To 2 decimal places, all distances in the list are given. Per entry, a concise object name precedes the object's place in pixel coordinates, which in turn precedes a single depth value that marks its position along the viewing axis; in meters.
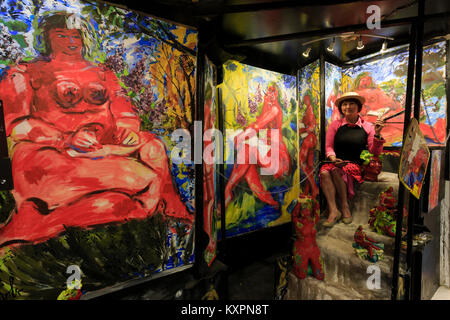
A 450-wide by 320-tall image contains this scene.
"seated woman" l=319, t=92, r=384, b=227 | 3.25
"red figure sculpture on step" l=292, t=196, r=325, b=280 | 2.51
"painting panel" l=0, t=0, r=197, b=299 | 1.76
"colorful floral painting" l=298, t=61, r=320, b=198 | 4.00
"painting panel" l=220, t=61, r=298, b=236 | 3.55
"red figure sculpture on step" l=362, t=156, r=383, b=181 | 3.16
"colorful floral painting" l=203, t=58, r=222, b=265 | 2.46
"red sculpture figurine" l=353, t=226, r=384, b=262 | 2.38
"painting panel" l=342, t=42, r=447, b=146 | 3.15
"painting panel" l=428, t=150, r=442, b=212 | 2.47
